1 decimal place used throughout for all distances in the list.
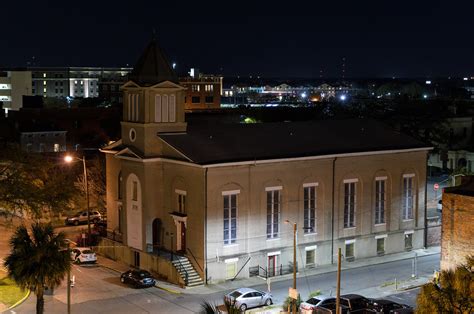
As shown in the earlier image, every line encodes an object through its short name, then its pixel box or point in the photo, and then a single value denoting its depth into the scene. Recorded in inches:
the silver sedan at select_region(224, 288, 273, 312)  1692.9
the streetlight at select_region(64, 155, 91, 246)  2257.6
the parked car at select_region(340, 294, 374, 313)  1647.4
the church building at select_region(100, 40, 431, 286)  1989.4
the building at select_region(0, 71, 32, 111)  7607.3
